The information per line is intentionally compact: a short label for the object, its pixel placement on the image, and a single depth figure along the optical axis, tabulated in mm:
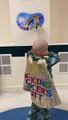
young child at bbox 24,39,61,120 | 1453
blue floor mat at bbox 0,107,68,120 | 1783
